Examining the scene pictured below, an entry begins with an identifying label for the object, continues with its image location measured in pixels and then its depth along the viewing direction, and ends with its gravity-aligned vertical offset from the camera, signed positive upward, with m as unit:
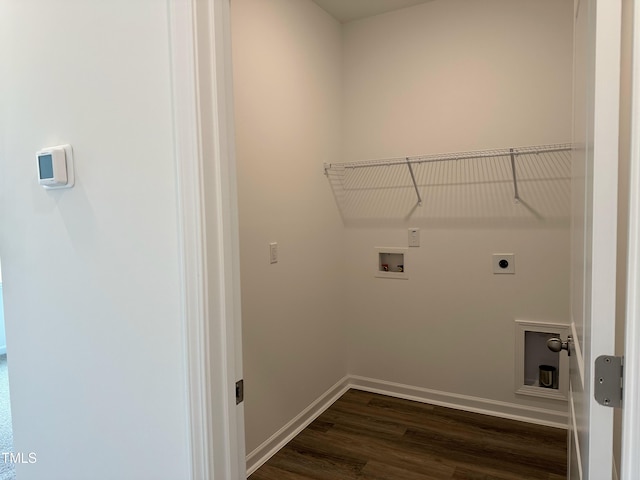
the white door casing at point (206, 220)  0.99 +0.00
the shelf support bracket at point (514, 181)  2.66 +0.19
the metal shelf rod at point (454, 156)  2.57 +0.37
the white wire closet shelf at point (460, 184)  2.63 +0.19
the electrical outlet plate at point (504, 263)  2.78 -0.33
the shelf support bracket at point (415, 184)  2.96 +0.20
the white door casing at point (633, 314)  0.67 -0.17
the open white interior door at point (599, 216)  0.72 -0.01
